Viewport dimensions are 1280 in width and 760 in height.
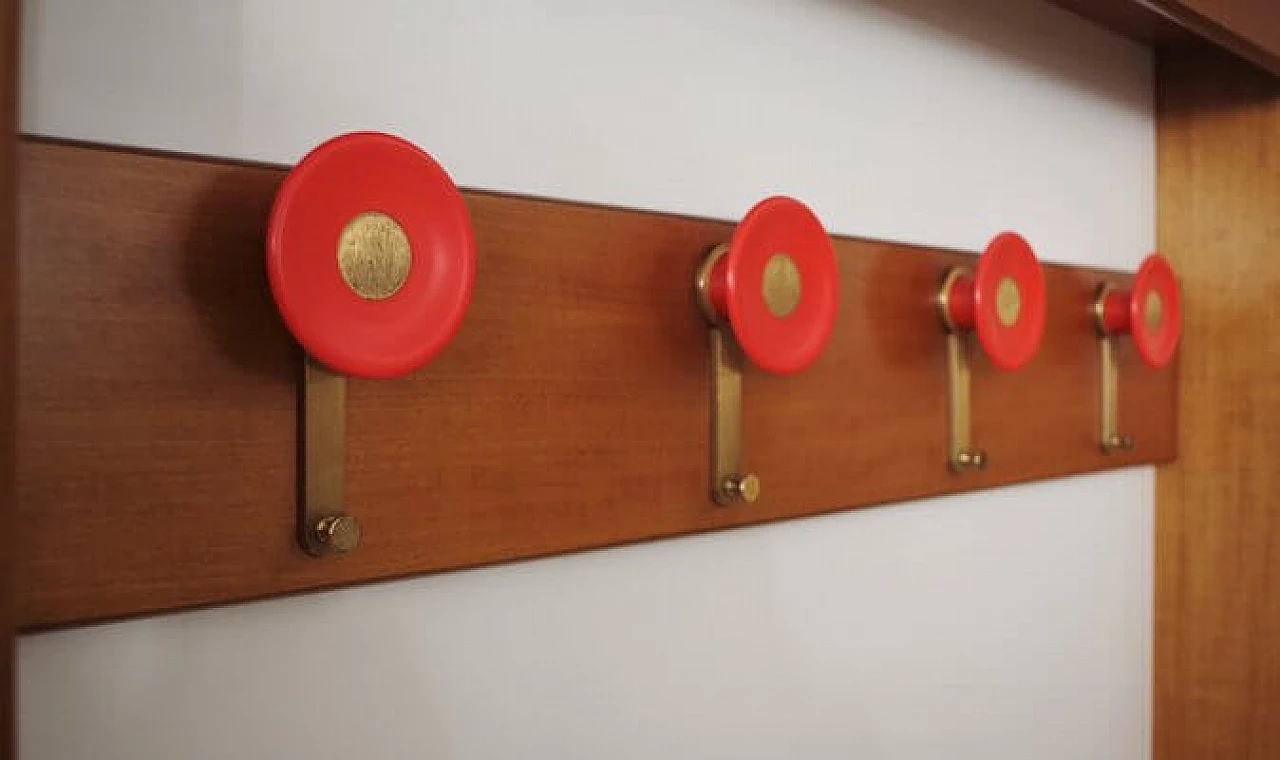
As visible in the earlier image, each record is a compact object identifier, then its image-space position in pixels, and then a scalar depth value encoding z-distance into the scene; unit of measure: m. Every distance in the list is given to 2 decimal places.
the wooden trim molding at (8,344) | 0.45
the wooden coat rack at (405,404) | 0.59
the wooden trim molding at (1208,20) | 1.11
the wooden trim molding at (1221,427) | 1.39
